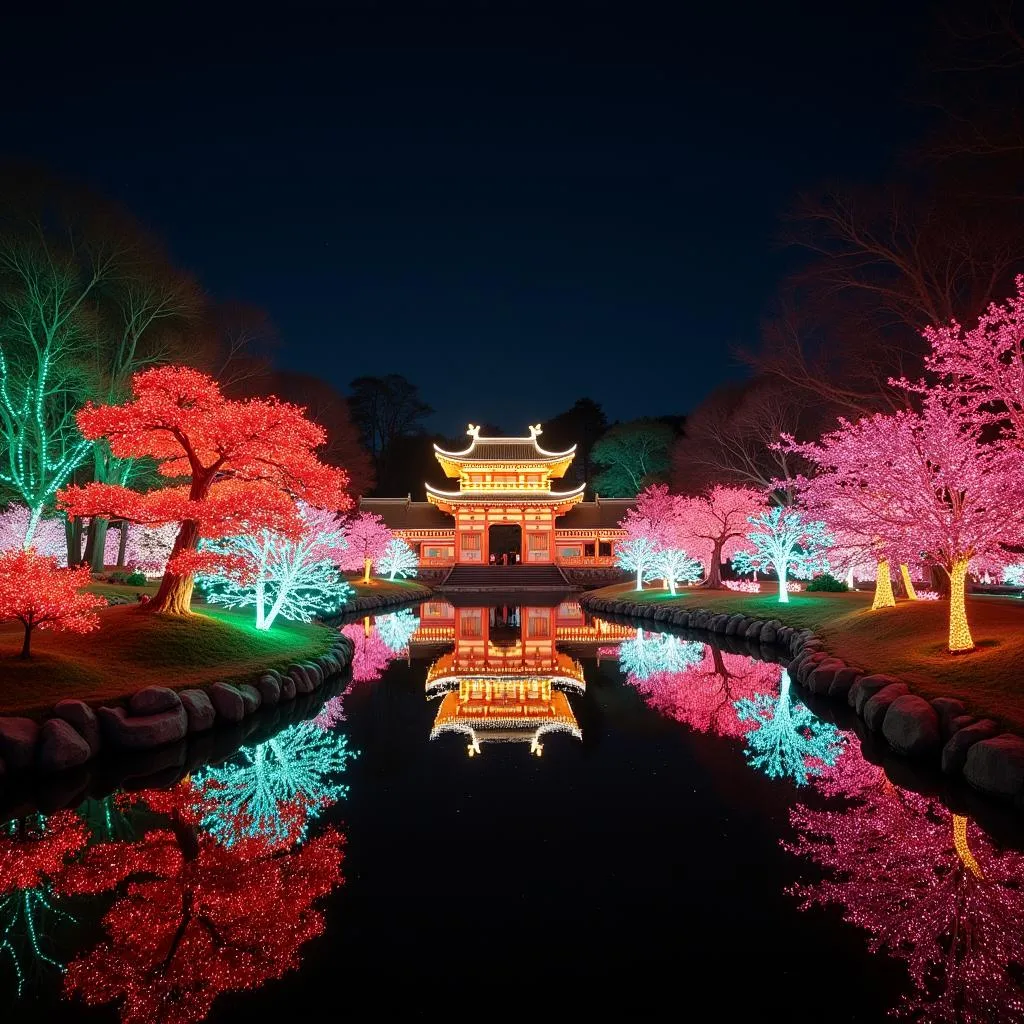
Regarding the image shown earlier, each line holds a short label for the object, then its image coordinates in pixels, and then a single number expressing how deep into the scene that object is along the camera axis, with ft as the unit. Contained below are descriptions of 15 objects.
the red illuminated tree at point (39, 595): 26.99
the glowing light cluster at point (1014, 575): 75.38
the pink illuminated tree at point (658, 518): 88.94
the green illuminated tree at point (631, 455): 164.55
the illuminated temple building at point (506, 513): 135.74
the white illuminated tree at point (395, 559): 114.73
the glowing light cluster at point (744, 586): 85.92
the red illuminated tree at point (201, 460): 38.34
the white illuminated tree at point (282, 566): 45.62
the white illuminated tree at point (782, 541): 65.82
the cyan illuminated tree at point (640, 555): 95.45
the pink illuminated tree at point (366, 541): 106.22
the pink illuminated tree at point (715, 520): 84.41
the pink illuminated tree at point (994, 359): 29.32
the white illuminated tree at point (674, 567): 88.33
